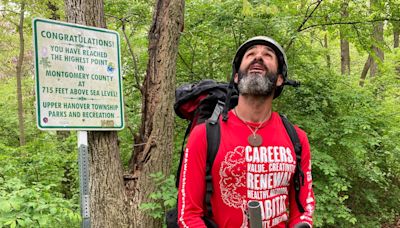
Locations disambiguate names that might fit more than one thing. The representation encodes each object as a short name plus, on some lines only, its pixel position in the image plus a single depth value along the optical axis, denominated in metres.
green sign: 2.58
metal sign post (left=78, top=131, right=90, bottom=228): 2.42
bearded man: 1.83
